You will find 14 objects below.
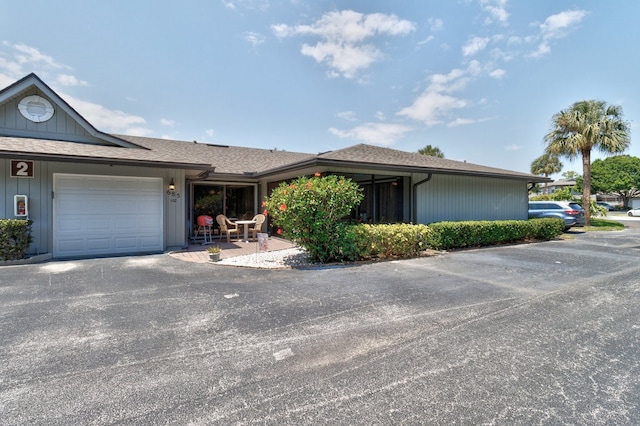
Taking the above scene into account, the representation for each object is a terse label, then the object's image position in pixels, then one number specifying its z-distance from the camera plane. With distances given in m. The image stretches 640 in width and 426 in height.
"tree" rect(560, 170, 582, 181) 60.40
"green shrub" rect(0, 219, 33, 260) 6.89
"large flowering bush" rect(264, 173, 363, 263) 7.21
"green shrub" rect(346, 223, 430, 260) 7.53
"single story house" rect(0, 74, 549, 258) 7.88
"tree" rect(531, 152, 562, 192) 33.53
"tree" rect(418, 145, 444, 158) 29.33
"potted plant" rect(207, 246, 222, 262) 7.61
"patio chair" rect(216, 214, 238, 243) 11.21
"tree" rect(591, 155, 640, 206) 40.59
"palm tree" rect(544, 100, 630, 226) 17.20
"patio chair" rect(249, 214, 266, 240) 11.62
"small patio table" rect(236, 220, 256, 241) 11.27
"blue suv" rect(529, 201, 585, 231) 14.46
